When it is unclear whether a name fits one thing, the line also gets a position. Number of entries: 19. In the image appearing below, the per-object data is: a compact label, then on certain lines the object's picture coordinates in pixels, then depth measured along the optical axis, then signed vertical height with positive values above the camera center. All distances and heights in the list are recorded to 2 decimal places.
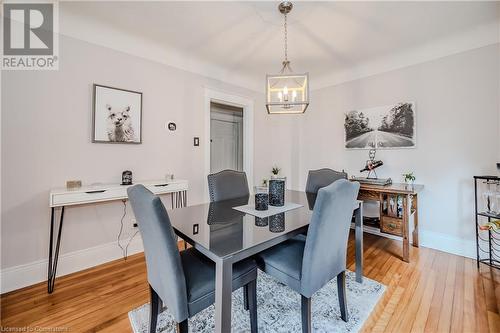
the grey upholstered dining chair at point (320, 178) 2.26 -0.11
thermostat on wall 2.72 +0.54
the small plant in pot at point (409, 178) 2.55 -0.12
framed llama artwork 2.20 +0.57
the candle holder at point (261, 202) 1.59 -0.26
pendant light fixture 1.77 +0.65
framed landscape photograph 2.73 +0.56
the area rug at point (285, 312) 1.41 -1.05
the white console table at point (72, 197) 1.77 -0.27
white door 4.16 +0.58
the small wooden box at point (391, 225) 2.37 -0.66
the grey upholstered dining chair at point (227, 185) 2.02 -0.17
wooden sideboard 2.30 -0.45
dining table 0.94 -0.36
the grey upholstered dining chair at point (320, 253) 1.14 -0.55
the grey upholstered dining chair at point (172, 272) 0.96 -0.57
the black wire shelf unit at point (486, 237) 2.10 -0.72
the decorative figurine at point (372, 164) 2.90 +0.05
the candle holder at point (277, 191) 1.70 -0.19
